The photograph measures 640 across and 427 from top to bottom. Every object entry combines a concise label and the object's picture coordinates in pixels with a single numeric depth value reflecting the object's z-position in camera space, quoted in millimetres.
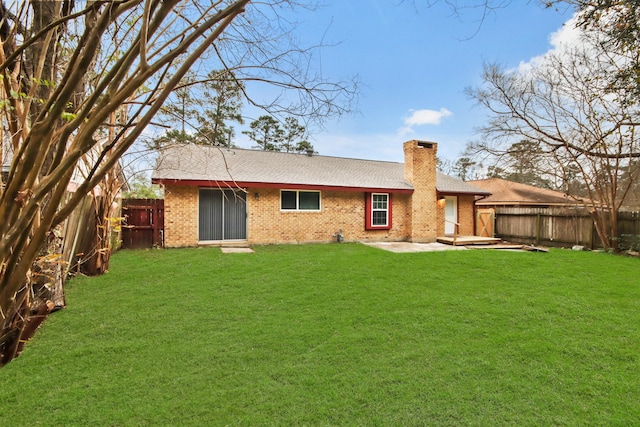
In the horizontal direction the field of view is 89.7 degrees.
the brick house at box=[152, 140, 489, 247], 10508
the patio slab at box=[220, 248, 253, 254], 9461
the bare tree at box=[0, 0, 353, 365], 1612
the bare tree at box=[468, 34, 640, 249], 10375
